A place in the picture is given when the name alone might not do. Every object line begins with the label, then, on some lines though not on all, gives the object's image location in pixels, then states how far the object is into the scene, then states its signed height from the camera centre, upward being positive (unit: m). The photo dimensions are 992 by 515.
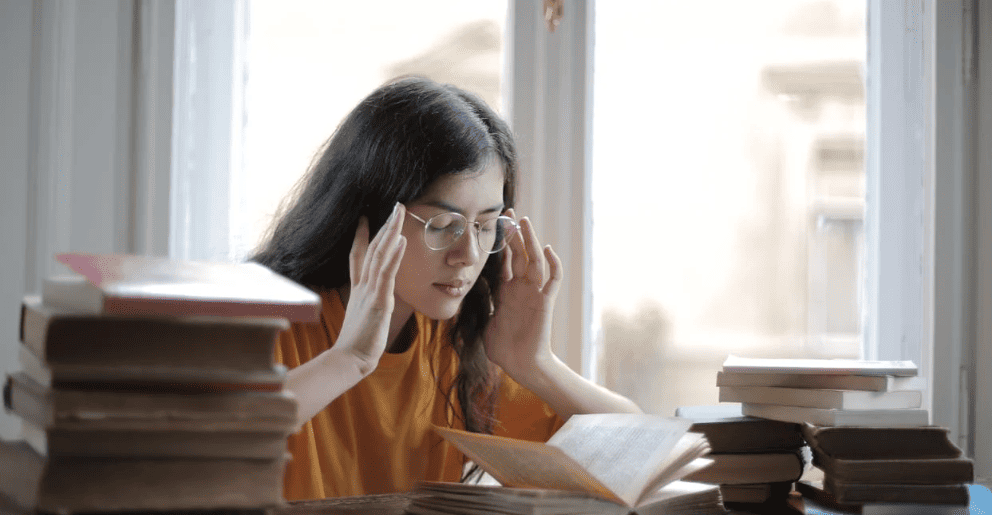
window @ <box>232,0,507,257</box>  2.99 +0.36
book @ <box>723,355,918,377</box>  2.26 -0.10
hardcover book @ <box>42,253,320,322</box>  1.79 -0.01
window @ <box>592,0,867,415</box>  3.06 +0.16
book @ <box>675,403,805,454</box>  2.29 -0.17
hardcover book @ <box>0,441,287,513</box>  1.82 -0.12
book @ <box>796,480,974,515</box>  2.20 -0.21
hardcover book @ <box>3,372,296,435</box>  1.82 -0.08
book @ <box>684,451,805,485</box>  2.28 -0.20
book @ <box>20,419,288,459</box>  1.83 -0.10
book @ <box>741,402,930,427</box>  2.23 -0.14
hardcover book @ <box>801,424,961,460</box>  2.22 -0.16
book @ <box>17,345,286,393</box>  1.83 -0.06
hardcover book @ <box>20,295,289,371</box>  1.84 -0.04
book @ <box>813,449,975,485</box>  2.20 -0.18
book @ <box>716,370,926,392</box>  2.26 -0.11
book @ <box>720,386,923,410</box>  2.25 -0.13
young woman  2.45 -0.02
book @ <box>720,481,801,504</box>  2.29 -0.23
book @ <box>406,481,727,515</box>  2.03 -0.18
